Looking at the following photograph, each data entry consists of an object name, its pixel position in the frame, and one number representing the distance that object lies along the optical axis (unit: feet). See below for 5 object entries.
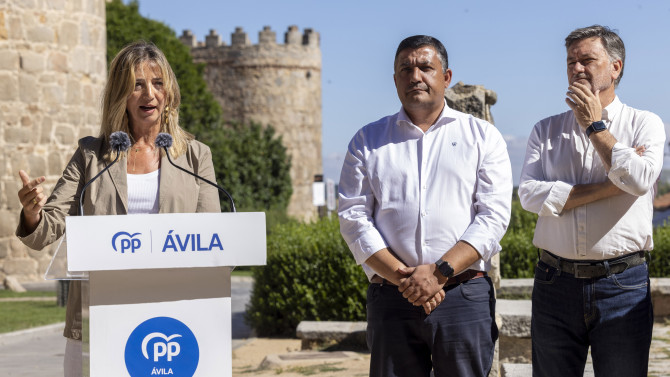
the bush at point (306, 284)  31.96
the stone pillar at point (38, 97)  56.85
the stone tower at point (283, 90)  147.74
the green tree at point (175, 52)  115.85
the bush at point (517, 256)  35.04
